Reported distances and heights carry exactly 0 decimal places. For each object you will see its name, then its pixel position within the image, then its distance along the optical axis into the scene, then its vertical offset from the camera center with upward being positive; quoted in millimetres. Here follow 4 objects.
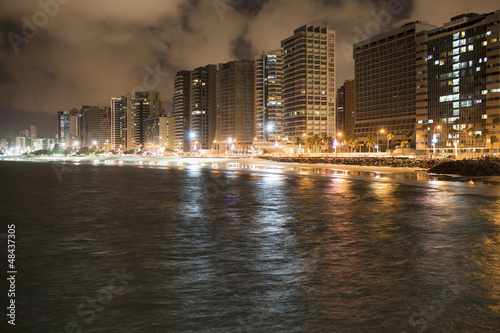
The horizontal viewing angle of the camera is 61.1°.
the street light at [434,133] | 171700 +9949
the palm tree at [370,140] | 176062 +7097
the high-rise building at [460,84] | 151125 +28622
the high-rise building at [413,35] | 197000 +57001
